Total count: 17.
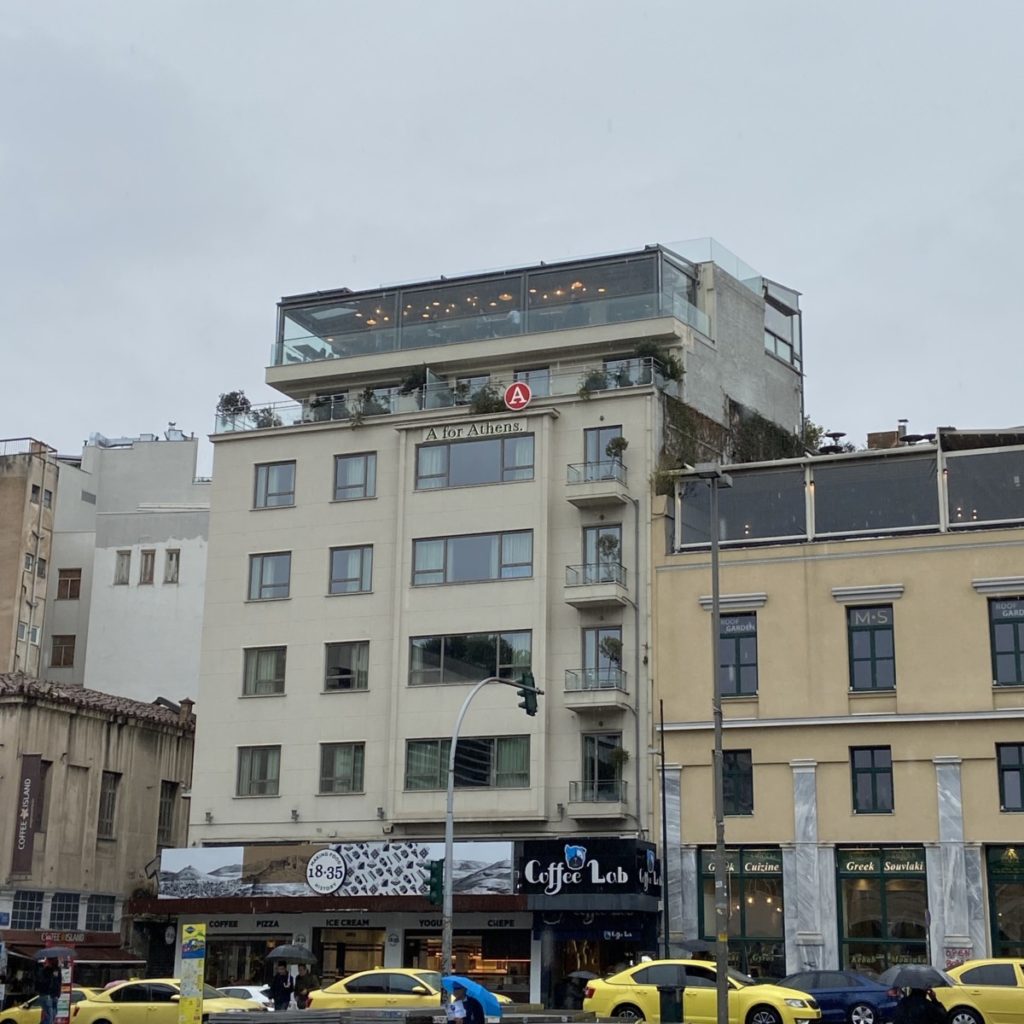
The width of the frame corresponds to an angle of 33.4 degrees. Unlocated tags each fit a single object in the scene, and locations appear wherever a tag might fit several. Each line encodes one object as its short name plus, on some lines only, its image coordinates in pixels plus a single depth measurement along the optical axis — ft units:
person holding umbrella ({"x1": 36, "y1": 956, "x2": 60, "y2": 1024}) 114.01
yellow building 149.59
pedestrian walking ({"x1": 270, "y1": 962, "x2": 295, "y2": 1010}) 124.77
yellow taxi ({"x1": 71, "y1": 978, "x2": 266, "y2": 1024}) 117.80
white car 134.21
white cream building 164.66
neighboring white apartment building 237.86
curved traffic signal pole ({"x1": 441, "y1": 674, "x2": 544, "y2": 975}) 123.44
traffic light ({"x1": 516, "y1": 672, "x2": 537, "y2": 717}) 124.26
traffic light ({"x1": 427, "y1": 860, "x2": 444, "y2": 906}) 121.90
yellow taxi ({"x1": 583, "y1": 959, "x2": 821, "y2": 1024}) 111.65
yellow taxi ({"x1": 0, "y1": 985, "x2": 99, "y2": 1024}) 119.85
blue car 117.60
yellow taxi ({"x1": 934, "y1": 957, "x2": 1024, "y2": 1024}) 107.14
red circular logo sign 174.50
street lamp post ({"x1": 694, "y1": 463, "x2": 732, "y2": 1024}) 106.11
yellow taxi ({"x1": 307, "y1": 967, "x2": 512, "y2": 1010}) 120.06
